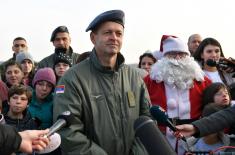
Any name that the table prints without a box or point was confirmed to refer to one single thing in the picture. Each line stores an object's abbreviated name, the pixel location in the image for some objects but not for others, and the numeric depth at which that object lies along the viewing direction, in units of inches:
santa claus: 187.3
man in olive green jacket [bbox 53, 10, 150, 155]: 132.9
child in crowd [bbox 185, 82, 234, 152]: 164.9
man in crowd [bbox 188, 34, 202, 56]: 303.0
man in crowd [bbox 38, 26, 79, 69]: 269.9
